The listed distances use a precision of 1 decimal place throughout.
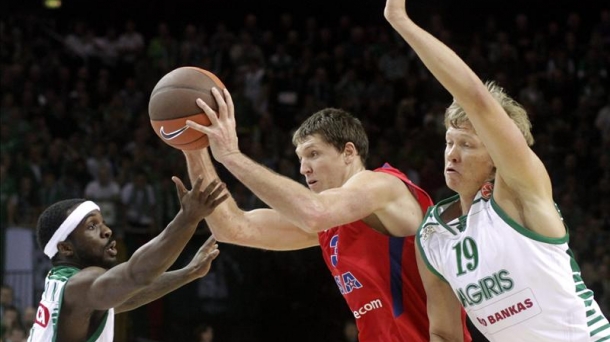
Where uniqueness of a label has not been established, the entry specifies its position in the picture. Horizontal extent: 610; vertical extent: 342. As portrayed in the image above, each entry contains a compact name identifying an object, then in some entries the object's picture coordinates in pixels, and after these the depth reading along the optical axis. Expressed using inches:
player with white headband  358.3
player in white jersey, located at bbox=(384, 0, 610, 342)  307.4
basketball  361.4
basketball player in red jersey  343.9
